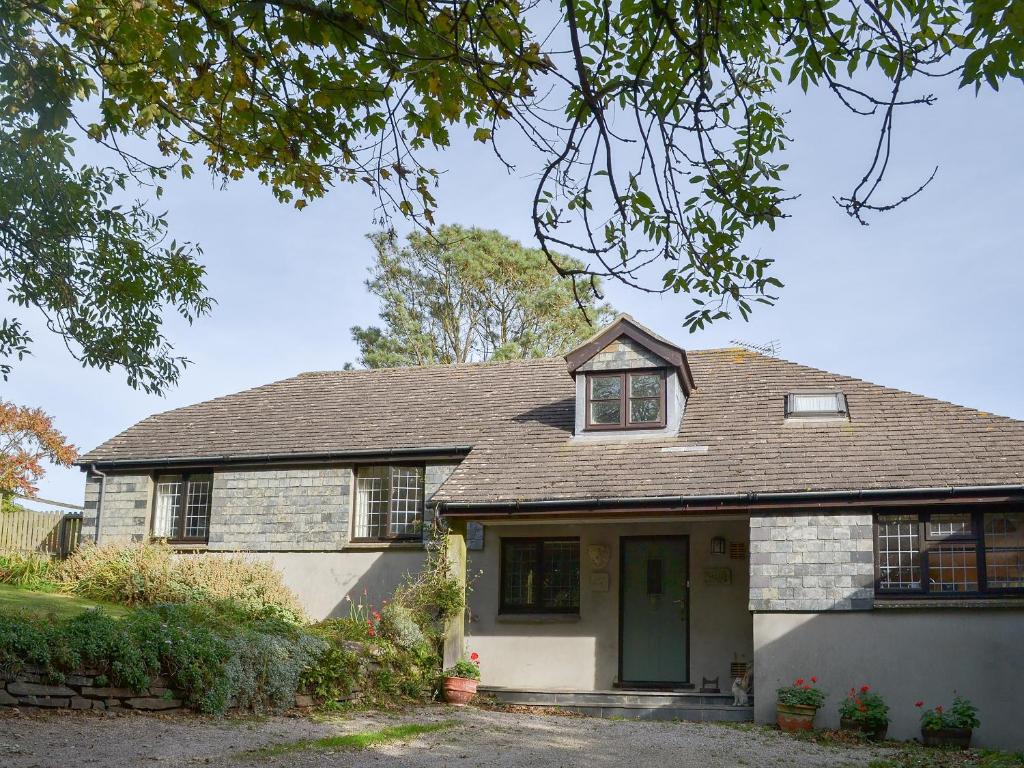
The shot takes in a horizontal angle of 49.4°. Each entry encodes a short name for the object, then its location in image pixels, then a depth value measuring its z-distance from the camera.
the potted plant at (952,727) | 13.59
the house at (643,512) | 14.73
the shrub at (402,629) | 15.93
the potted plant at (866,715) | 13.97
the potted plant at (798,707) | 14.17
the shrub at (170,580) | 17.67
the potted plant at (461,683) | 15.69
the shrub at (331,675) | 13.48
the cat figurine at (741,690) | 15.40
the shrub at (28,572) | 18.44
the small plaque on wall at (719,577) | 16.91
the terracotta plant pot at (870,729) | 13.96
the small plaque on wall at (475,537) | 18.12
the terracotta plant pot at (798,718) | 14.16
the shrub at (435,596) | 16.36
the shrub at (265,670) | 12.23
